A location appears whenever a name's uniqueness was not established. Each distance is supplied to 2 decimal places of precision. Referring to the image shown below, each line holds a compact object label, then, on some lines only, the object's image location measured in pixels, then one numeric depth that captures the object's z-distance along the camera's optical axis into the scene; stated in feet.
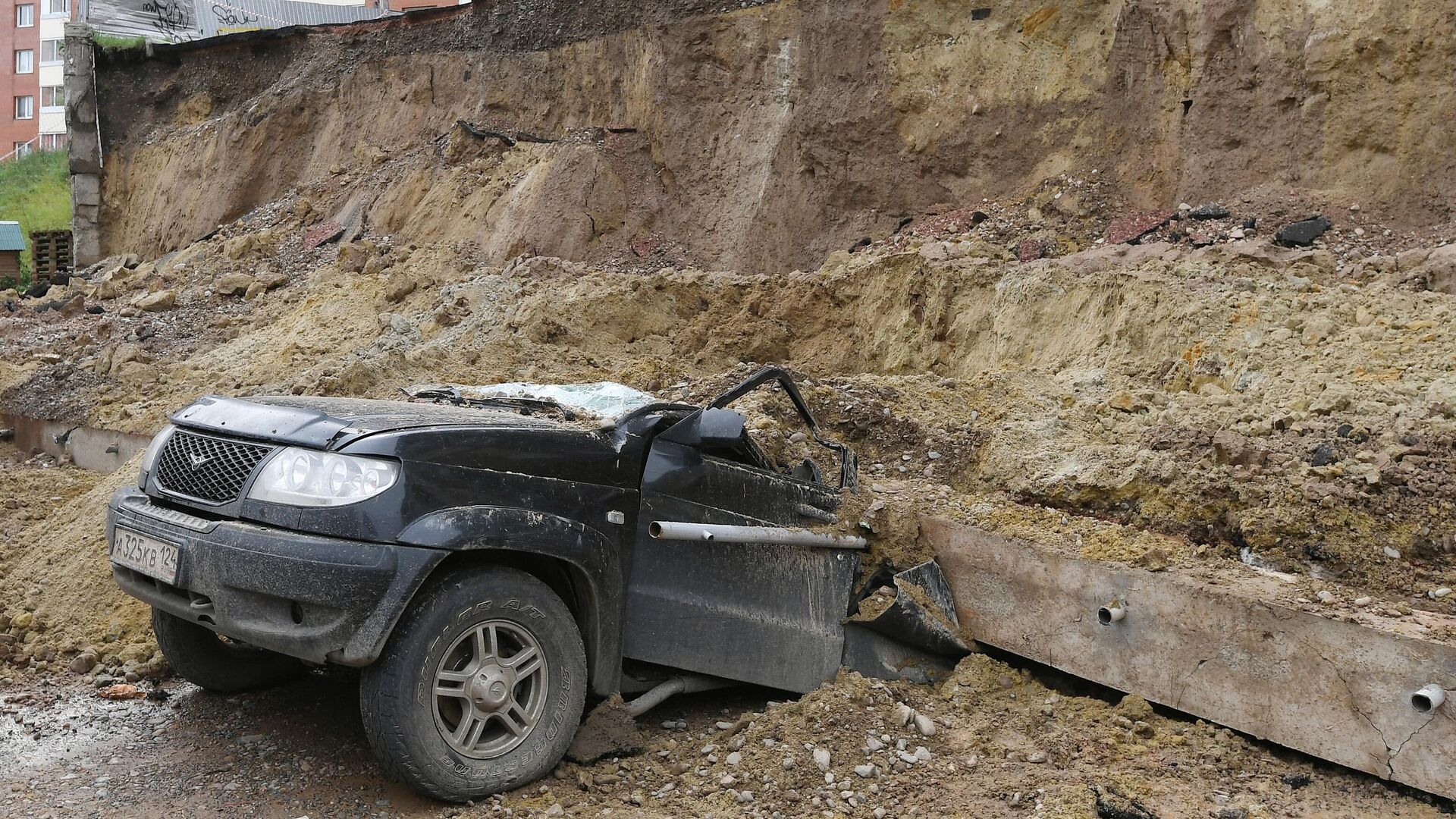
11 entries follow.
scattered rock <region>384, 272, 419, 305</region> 45.47
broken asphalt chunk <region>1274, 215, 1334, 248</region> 29.48
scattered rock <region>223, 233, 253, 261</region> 59.21
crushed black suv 11.57
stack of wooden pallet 89.10
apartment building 171.83
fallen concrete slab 13.03
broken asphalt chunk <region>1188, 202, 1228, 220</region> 32.28
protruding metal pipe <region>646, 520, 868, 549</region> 13.65
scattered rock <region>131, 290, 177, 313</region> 53.72
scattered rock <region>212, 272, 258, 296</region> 54.39
